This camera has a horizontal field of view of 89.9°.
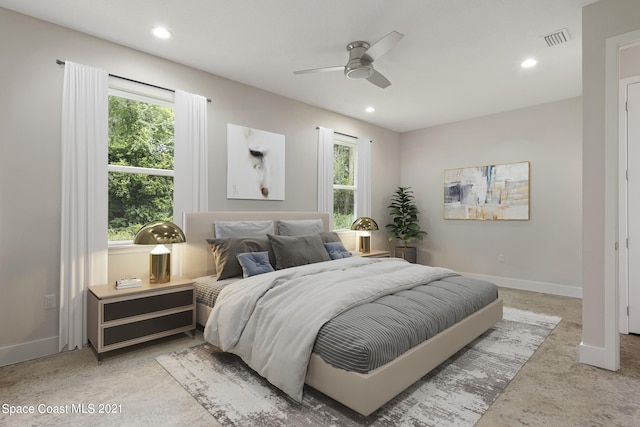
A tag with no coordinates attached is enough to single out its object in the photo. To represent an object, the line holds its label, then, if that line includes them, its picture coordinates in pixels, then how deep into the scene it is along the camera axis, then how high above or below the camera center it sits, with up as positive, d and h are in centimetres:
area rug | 189 -121
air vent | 294 +168
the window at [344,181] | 568 +61
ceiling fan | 287 +141
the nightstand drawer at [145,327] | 265 -101
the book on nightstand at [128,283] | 284 -64
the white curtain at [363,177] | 590 +68
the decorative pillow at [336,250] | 408 -48
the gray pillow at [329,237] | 431 -32
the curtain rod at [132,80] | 287 +136
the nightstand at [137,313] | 262 -89
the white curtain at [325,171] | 514 +70
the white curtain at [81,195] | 286 +16
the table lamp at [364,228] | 533 -24
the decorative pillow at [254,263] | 320 -51
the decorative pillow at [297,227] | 419 -18
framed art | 518 +38
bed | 180 -92
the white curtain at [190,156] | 356 +65
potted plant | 613 -21
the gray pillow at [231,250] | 329 -39
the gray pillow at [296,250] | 355 -42
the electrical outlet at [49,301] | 282 -79
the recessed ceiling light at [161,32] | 294 +168
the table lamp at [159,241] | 289 -26
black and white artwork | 408 +66
